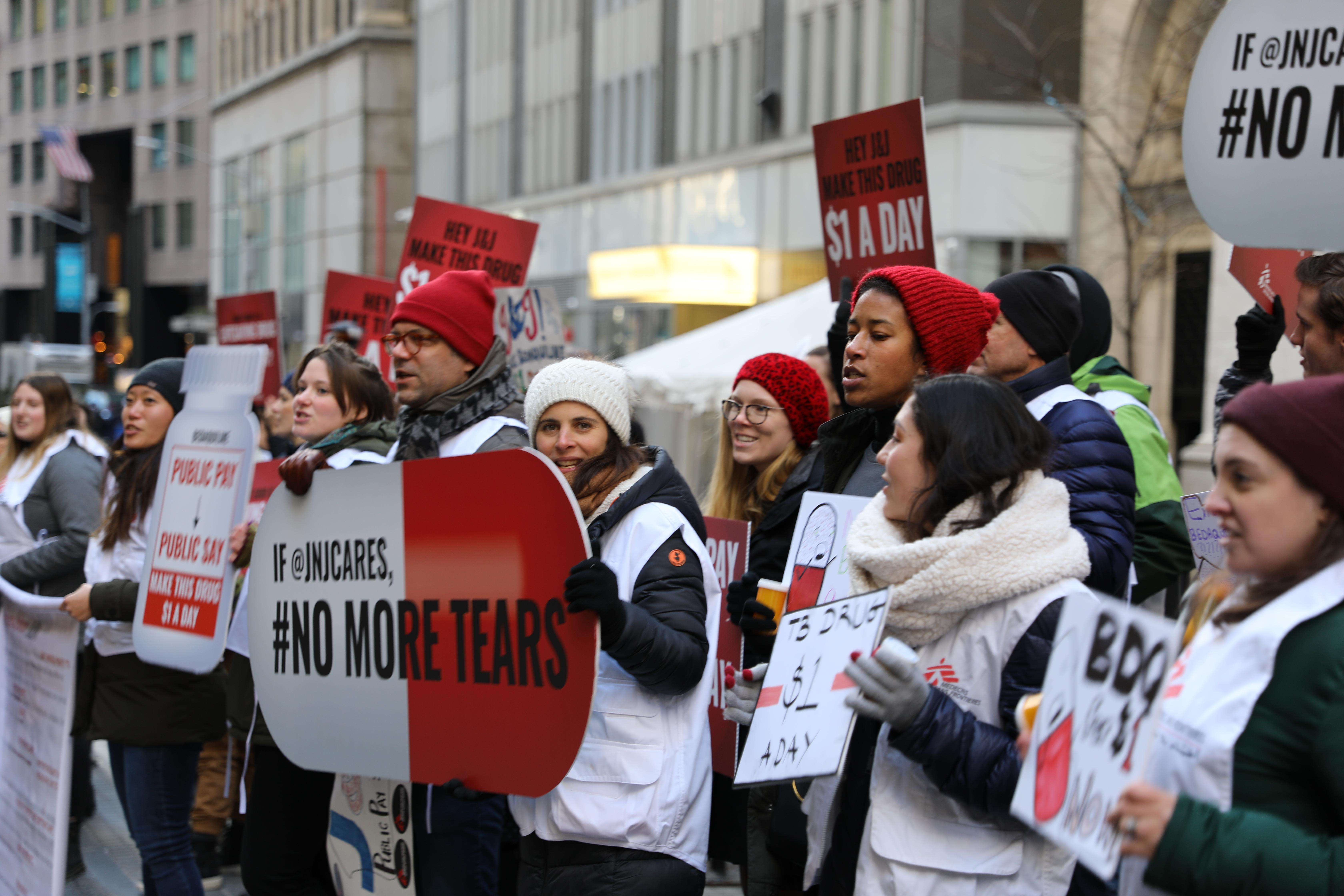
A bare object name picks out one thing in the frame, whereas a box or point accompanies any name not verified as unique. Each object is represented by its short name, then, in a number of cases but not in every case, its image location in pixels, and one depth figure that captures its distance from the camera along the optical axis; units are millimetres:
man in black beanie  3107
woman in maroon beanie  1811
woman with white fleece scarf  2377
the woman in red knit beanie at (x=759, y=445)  4137
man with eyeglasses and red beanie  3686
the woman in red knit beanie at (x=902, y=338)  3252
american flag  49906
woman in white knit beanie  3004
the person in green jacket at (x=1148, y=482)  4152
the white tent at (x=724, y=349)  11453
